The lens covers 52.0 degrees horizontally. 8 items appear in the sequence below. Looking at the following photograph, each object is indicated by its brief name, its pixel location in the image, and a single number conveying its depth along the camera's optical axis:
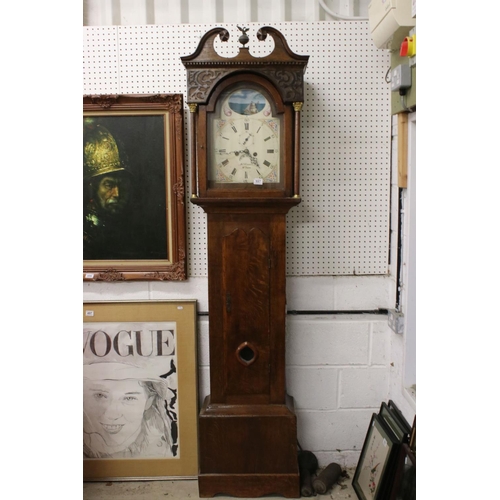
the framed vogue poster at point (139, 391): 2.32
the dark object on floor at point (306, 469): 2.16
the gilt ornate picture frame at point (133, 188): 2.23
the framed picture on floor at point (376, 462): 1.94
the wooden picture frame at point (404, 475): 1.76
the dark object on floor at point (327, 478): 2.17
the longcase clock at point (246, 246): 1.94
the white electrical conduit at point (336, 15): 2.18
